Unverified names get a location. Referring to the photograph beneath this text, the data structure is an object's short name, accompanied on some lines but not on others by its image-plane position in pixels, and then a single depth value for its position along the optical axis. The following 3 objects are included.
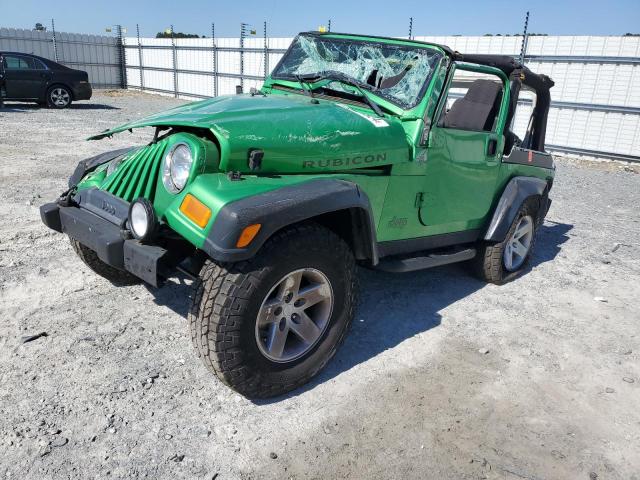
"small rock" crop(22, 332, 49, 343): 3.33
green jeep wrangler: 2.68
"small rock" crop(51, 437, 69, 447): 2.51
